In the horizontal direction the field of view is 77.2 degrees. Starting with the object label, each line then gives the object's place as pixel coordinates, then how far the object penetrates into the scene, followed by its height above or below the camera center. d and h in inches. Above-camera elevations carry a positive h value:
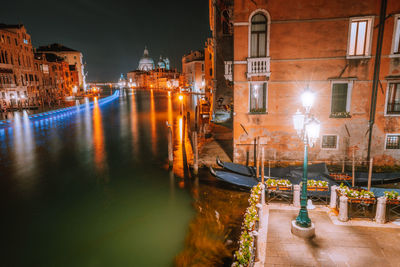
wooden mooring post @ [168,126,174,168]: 637.2 -146.1
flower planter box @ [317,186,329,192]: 379.0 -151.9
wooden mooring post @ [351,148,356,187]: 417.8 -157.7
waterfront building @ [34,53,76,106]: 2096.5 +130.3
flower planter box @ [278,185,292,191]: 380.5 -149.8
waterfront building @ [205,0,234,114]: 1059.3 +181.5
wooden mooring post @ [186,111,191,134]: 1082.0 -146.9
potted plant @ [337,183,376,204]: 338.0 -147.1
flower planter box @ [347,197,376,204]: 336.2 -151.2
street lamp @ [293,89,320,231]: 256.7 -41.0
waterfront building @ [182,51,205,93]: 3336.6 +263.3
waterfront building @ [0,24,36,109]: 1590.3 +179.6
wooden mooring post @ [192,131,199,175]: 585.9 -167.5
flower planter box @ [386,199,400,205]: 331.8 -151.6
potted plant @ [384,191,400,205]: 333.4 -148.4
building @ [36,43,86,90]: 3302.2 +503.1
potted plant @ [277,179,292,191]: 380.5 -146.0
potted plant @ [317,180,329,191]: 379.8 -148.3
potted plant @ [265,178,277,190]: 383.6 -145.8
